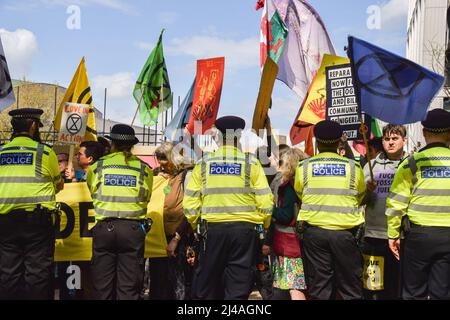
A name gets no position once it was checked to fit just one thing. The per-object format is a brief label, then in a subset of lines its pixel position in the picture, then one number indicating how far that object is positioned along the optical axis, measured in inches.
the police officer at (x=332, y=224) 247.8
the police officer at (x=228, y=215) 252.8
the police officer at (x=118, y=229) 263.9
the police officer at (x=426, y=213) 233.3
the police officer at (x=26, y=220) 260.8
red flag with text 409.7
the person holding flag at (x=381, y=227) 273.0
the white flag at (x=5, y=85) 319.3
